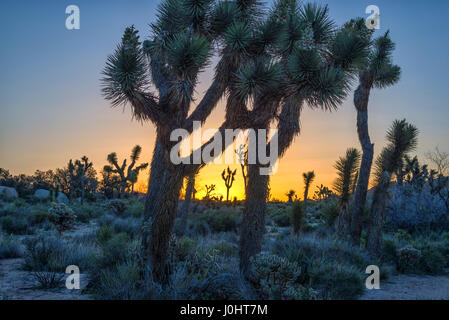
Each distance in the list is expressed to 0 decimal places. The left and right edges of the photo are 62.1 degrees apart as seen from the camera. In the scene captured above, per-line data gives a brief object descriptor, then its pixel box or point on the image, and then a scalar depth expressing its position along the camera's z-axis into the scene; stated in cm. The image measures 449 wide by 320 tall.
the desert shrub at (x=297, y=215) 1641
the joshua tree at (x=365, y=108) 1136
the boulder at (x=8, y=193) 3250
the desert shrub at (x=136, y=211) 2110
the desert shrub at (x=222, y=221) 1925
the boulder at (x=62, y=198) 3451
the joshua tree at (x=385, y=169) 1091
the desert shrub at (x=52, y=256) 837
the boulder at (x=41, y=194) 3403
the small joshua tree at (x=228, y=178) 3253
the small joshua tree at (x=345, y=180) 1305
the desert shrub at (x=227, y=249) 1132
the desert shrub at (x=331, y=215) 1866
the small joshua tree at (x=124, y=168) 3053
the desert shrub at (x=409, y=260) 1110
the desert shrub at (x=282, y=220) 2401
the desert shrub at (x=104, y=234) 1142
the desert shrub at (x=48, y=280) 687
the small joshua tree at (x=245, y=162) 933
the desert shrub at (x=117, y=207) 2227
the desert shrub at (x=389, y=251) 1159
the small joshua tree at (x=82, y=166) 3453
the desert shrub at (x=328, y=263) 764
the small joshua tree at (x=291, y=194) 4268
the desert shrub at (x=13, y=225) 1575
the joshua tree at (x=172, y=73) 704
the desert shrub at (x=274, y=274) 559
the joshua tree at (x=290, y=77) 750
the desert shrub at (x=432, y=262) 1109
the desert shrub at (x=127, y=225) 1473
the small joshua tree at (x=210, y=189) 3647
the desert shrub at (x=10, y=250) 1011
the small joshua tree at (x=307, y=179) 3303
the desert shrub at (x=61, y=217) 1178
